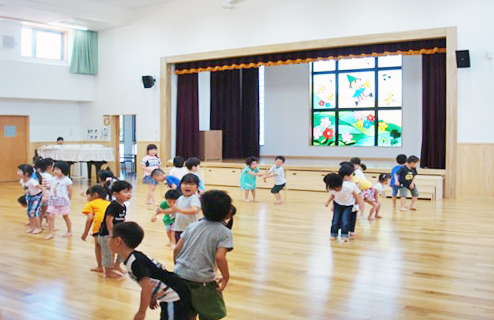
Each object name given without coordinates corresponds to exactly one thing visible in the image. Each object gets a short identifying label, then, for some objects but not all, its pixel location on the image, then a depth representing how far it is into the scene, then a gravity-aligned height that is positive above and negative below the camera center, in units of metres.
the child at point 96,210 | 5.46 -0.66
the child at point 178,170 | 8.38 -0.40
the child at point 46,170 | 7.40 -0.36
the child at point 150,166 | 10.61 -0.43
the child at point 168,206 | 5.32 -0.62
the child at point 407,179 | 9.59 -0.60
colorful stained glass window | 15.46 +1.20
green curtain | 16.64 +2.72
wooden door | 15.80 -0.03
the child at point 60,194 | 6.98 -0.64
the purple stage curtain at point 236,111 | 17.59 +1.04
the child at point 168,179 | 7.20 -0.46
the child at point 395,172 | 9.70 -0.51
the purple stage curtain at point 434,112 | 12.93 +0.77
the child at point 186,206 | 4.44 -0.54
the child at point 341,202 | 6.52 -0.71
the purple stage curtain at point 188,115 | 15.49 +0.79
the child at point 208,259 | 3.01 -0.63
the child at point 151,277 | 2.79 -0.68
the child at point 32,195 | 7.21 -0.69
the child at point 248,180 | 10.88 -0.71
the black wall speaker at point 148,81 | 15.50 +1.73
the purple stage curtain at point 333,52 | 11.73 +2.10
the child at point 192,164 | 7.50 -0.28
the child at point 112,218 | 5.00 -0.68
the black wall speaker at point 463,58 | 10.94 +1.69
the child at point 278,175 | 10.69 -0.62
